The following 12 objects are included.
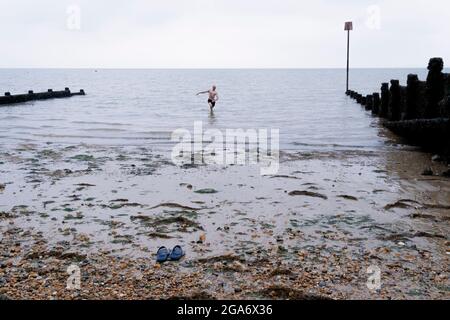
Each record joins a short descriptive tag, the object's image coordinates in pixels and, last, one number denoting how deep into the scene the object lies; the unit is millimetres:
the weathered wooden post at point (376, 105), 23156
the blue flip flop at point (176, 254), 4652
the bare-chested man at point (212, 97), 26469
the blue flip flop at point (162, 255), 4617
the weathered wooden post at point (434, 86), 11031
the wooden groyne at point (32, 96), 29531
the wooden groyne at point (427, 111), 9641
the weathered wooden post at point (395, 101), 17266
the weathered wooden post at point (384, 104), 20906
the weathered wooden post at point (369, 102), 25844
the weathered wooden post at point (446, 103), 9162
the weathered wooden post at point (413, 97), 13336
